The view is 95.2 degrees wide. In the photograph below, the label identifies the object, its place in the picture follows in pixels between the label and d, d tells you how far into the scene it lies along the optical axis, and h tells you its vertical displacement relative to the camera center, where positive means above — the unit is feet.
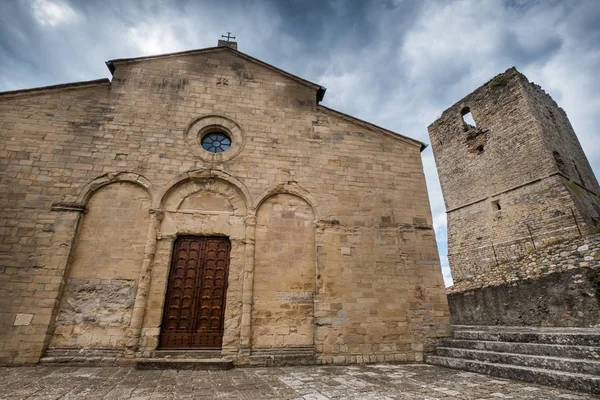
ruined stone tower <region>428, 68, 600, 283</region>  44.16 +21.98
